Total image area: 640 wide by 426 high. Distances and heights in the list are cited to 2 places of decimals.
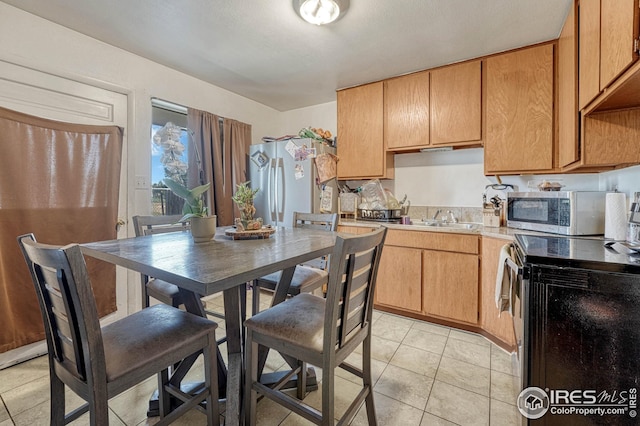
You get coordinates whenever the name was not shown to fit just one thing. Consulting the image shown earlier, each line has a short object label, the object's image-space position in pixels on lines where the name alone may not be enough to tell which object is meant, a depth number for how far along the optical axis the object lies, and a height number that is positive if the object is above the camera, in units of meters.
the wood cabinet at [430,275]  2.32 -0.60
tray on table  1.62 -0.15
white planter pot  1.52 -0.11
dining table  0.91 -0.20
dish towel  1.57 -0.43
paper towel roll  1.57 -0.05
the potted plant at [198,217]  1.50 -0.04
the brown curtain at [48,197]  1.86 +0.09
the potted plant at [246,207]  1.69 +0.01
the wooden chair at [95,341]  0.82 -0.48
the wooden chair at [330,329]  1.00 -0.49
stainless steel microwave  1.81 -0.03
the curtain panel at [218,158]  2.93 +0.56
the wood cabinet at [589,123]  1.55 +0.50
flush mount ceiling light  1.75 +1.27
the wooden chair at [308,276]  1.72 -0.44
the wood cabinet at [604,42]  1.11 +0.76
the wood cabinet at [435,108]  2.52 +0.96
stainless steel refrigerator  3.07 +0.31
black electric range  1.05 -0.50
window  2.75 +0.57
